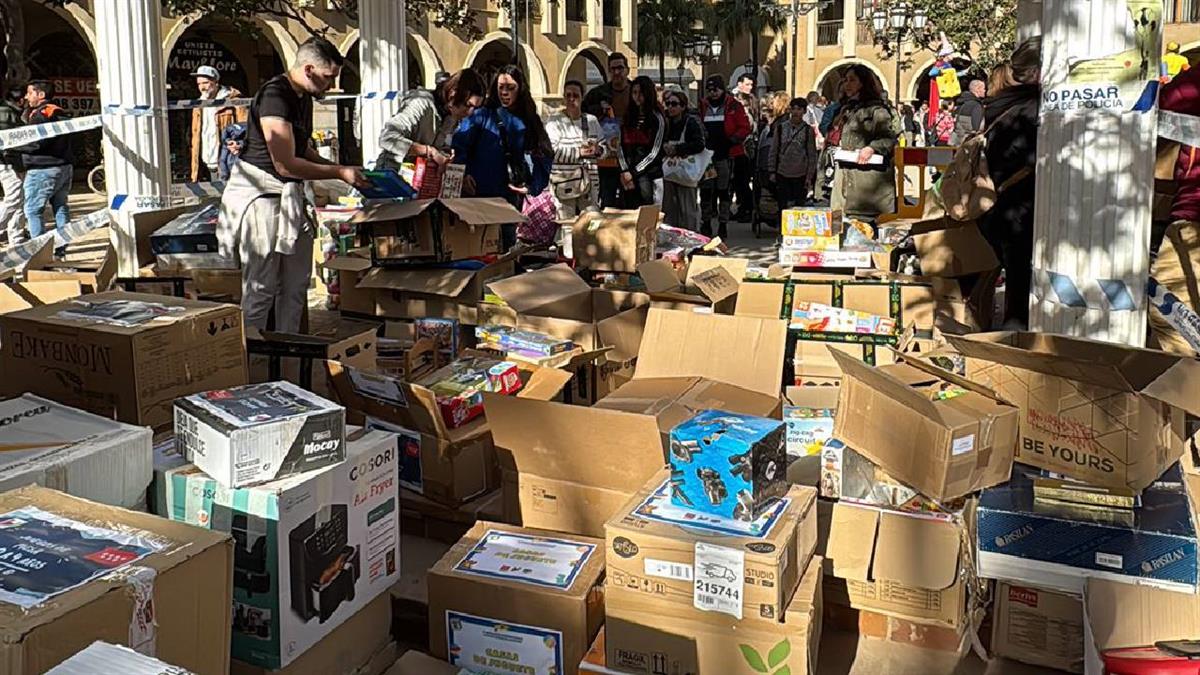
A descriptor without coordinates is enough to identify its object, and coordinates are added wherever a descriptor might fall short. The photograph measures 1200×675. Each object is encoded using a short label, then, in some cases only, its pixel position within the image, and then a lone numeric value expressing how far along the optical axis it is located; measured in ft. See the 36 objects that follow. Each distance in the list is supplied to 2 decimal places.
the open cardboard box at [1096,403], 10.48
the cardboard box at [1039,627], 10.37
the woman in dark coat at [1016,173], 17.99
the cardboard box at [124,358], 11.14
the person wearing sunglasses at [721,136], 39.24
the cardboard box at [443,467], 12.87
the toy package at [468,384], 13.15
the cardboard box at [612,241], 21.72
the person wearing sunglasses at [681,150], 32.30
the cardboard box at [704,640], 9.08
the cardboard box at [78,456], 8.66
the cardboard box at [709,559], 8.98
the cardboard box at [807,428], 13.26
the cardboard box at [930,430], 10.44
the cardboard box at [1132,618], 9.06
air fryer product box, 9.11
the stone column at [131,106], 25.31
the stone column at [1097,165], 12.14
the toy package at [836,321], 17.06
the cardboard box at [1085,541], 10.00
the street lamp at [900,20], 68.08
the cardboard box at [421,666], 10.35
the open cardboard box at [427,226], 19.44
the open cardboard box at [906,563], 10.55
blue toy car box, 9.52
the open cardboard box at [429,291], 19.16
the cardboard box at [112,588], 6.11
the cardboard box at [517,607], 9.95
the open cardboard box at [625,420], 11.15
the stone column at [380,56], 29.63
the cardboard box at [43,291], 17.95
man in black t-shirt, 16.33
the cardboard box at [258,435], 9.22
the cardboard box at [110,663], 4.97
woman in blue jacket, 23.61
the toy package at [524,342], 16.28
